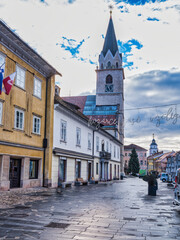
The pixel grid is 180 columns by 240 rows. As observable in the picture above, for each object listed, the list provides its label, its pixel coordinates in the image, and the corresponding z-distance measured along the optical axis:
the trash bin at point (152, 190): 17.02
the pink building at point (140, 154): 126.50
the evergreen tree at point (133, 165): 94.72
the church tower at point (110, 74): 68.94
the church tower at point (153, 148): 175.75
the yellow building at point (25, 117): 16.25
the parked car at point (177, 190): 10.67
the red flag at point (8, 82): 14.37
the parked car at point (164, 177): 48.05
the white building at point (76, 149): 22.70
